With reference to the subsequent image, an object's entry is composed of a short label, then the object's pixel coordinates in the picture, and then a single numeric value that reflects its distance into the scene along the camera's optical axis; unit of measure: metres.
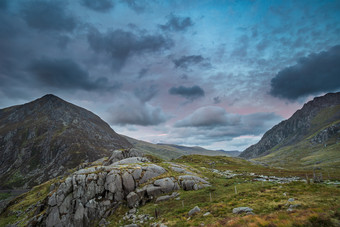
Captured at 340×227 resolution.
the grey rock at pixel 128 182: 37.11
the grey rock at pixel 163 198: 32.88
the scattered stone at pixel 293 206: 18.40
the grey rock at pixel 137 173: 39.34
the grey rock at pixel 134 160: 50.81
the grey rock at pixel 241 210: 19.71
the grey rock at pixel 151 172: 39.55
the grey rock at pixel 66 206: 36.09
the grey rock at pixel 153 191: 34.81
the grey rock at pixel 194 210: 23.36
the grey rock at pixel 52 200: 37.47
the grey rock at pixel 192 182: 36.65
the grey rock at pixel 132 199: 33.97
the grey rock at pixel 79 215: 33.75
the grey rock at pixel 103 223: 30.83
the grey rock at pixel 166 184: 35.84
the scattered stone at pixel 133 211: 31.16
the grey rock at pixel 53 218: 35.34
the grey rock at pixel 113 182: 36.69
